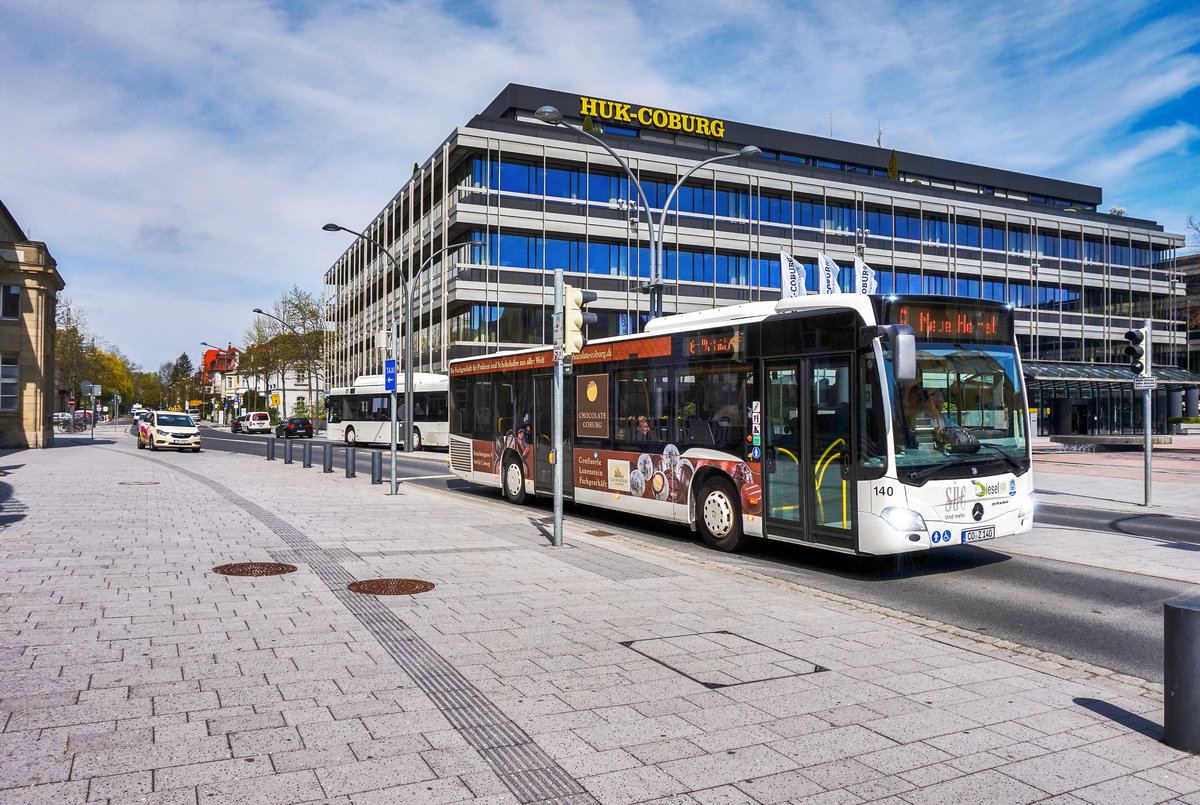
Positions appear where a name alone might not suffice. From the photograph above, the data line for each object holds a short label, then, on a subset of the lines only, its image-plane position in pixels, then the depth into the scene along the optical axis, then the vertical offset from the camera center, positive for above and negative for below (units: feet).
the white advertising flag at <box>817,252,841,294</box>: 58.70 +9.33
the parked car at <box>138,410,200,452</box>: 120.26 -2.81
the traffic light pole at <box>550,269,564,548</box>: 34.96 +0.89
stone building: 121.29 +9.68
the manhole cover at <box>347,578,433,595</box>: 25.84 -5.29
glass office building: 149.07 +33.63
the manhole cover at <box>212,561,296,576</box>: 28.37 -5.18
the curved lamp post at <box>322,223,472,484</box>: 106.75 +2.53
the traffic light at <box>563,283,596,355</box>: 34.71 +3.53
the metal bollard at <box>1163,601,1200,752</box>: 14.24 -4.39
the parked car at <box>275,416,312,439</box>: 193.77 -3.43
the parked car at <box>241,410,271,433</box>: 237.25 -3.41
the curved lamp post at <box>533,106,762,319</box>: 60.70 +9.52
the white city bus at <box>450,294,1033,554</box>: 29.32 -0.55
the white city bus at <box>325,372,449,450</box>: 126.21 -0.17
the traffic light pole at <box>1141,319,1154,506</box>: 50.60 -0.21
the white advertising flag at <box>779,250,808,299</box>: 61.36 +9.47
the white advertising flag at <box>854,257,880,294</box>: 62.28 +9.73
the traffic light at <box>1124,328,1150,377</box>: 50.57 +3.23
